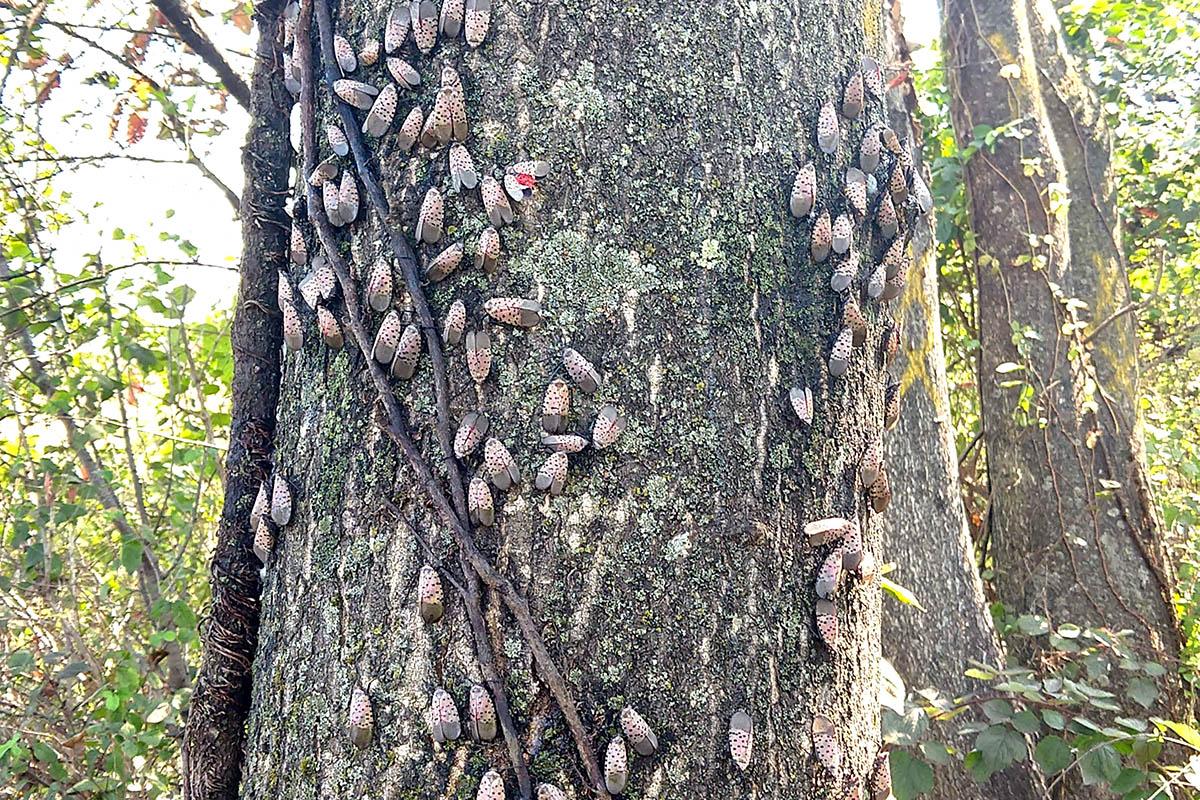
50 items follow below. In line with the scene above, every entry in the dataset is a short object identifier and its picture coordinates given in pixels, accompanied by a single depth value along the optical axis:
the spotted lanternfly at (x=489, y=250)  1.02
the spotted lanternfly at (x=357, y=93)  1.15
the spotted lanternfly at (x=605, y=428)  0.96
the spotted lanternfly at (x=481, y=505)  0.95
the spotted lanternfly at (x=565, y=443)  0.95
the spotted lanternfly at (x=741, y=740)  0.91
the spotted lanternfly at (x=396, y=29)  1.14
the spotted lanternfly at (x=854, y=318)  1.12
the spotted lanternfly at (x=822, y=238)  1.12
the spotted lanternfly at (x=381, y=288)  1.06
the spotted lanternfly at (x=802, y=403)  1.04
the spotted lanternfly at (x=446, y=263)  1.03
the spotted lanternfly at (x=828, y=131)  1.16
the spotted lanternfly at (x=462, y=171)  1.04
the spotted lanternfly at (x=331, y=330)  1.10
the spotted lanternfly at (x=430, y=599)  0.93
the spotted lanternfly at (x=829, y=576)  1.01
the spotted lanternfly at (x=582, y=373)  0.97
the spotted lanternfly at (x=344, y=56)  1.19
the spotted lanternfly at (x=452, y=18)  1.10
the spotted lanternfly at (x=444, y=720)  0.89
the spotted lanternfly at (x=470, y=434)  0.97
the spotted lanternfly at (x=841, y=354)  1.10
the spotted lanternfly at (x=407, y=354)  1.02
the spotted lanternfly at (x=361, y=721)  0.91
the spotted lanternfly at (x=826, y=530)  1.02
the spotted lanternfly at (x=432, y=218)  1.05
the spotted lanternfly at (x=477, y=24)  1.09
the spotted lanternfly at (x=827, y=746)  0.98
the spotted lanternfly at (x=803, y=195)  1.10
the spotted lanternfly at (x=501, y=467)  0.95
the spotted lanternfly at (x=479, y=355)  0.99
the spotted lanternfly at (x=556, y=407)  0.96
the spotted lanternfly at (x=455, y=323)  1.01
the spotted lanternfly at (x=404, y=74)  1.11
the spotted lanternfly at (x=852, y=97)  1.20
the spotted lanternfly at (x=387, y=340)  1.04
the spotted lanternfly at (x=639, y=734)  0.88
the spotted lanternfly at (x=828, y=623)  1.01
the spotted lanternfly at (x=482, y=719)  0.88
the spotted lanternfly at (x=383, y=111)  1.12
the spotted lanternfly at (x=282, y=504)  1.10
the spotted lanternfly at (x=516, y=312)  0.99
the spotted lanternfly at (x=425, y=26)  1.12
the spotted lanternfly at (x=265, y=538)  1.12
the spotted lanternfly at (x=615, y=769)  0.88
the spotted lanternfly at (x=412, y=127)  1.09
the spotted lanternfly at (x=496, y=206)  1.03
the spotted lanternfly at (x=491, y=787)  0.87
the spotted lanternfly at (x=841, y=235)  1.13
